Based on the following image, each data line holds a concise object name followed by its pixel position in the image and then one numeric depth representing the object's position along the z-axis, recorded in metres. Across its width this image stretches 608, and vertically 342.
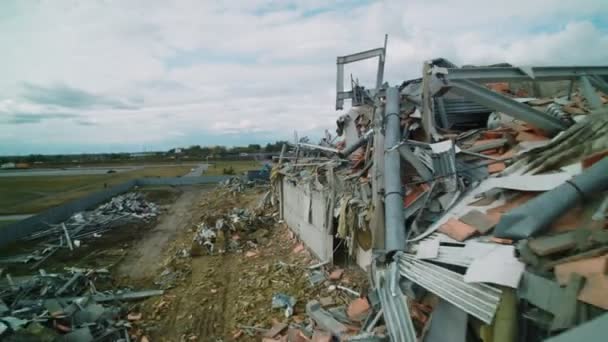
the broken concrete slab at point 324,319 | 5.50
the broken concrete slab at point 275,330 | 6.26
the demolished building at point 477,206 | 2.71
